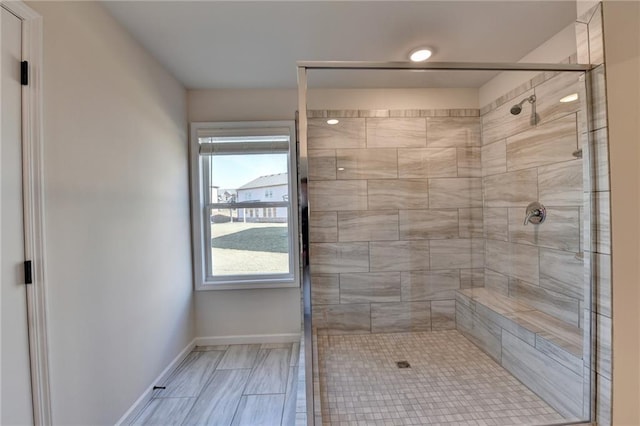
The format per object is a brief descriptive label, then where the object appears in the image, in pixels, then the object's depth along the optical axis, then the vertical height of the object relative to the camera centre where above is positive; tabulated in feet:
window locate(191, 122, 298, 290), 8.80 +0.21
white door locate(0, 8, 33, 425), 3.54 -0.38
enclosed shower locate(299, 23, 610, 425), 4.89 -1.07
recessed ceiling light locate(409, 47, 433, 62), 6.84 +3.79
